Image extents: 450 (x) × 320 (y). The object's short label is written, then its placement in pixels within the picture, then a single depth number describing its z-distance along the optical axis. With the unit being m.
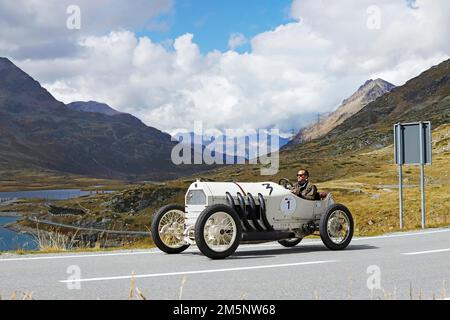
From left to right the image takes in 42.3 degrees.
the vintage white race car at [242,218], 10.98
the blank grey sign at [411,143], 19.97
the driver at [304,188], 12.89
